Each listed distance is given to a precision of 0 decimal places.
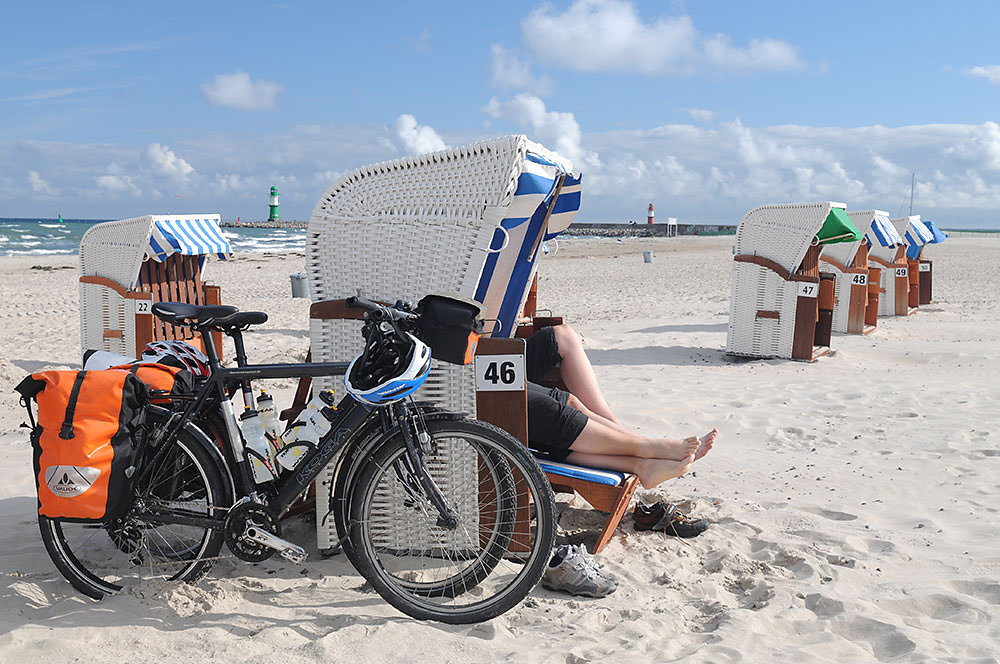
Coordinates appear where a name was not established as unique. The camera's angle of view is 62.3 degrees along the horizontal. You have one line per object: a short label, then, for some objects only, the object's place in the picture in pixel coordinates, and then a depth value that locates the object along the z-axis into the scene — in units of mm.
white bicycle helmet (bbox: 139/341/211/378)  3303
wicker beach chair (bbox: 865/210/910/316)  12477
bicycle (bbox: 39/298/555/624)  2920
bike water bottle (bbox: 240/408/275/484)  3109
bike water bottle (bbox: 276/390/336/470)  3119
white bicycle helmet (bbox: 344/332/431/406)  2799
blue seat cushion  3515
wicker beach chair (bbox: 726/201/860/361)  8766
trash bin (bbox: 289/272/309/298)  14781
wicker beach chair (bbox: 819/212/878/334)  10883
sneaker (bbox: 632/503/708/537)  3830
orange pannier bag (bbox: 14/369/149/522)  2895
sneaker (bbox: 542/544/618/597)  3178
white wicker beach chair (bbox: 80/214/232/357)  7973
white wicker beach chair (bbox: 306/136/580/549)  3385
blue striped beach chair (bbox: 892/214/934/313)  14023
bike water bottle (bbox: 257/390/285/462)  3170
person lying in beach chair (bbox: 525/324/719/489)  3611
